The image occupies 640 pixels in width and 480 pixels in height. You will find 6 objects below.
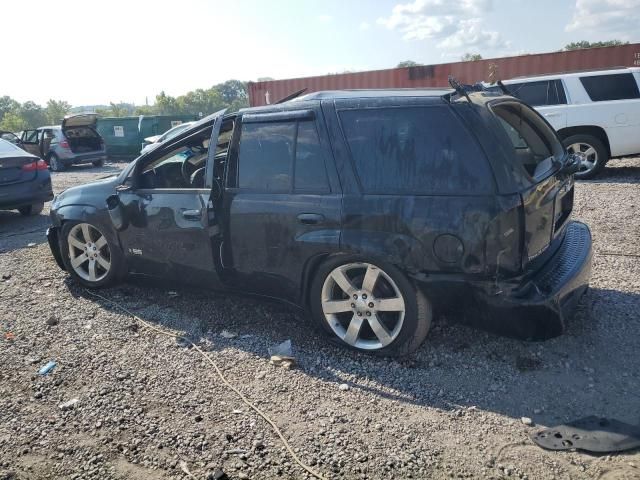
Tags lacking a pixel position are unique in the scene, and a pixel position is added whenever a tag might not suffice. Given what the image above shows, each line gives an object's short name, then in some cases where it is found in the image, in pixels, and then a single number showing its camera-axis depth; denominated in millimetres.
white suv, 9047
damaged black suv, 3029
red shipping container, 13945
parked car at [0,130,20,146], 16969
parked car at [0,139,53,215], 7988
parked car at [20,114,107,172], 17219
